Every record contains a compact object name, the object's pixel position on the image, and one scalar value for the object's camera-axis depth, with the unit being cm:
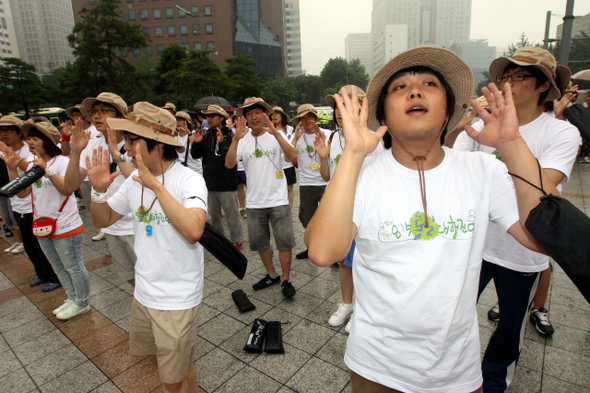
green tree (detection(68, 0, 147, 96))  2958
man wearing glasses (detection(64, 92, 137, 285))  335
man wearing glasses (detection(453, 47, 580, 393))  214
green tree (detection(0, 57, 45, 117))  2672
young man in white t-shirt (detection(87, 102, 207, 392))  204
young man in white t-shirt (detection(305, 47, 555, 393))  130
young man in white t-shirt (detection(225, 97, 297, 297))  408
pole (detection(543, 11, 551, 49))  1217
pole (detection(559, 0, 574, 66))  845
